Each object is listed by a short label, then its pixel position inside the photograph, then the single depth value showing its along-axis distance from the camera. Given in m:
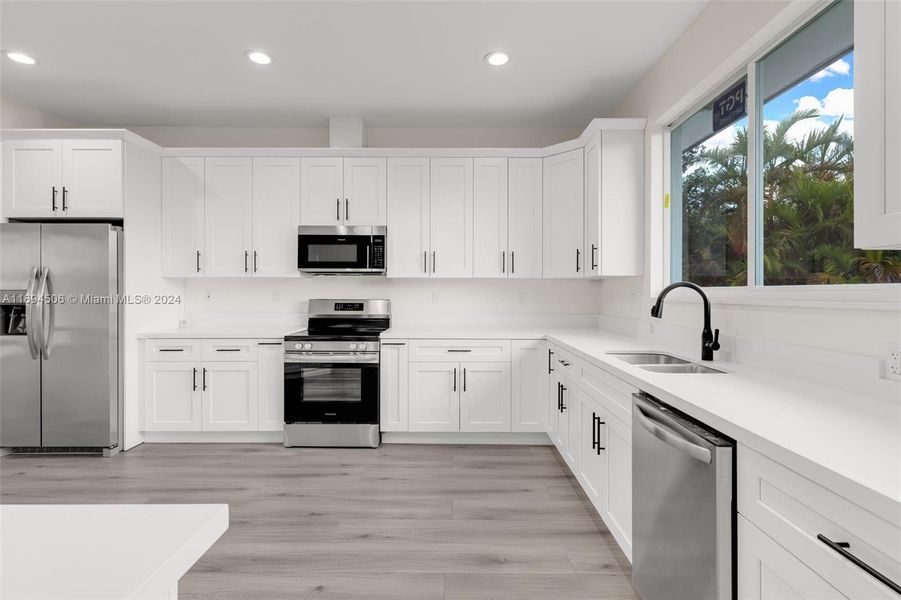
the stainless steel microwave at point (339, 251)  3.99
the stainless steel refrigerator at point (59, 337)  3.44
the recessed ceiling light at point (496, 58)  3.02
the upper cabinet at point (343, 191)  4.06
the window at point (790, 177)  1.73
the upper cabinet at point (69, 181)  3.60
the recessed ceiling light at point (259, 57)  3.02
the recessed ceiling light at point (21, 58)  3.07
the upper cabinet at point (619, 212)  3.46
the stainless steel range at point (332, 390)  3.72
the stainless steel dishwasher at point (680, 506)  1.24
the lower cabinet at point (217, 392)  3.80
